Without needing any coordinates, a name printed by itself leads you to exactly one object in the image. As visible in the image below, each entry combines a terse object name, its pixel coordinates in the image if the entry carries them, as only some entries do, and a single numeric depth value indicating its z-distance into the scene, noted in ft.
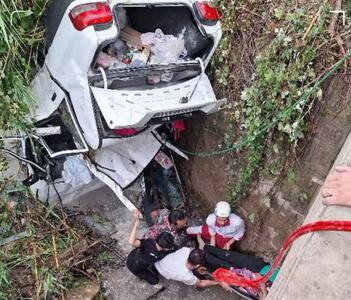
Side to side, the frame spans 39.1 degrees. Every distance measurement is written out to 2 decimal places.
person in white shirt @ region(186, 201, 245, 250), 16.62
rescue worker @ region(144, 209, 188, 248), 17.60
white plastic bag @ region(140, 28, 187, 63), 15.99
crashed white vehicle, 14.15
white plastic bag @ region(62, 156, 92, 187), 17.93
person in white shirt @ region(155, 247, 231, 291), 16.03
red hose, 9.10
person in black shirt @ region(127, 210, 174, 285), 16.57
